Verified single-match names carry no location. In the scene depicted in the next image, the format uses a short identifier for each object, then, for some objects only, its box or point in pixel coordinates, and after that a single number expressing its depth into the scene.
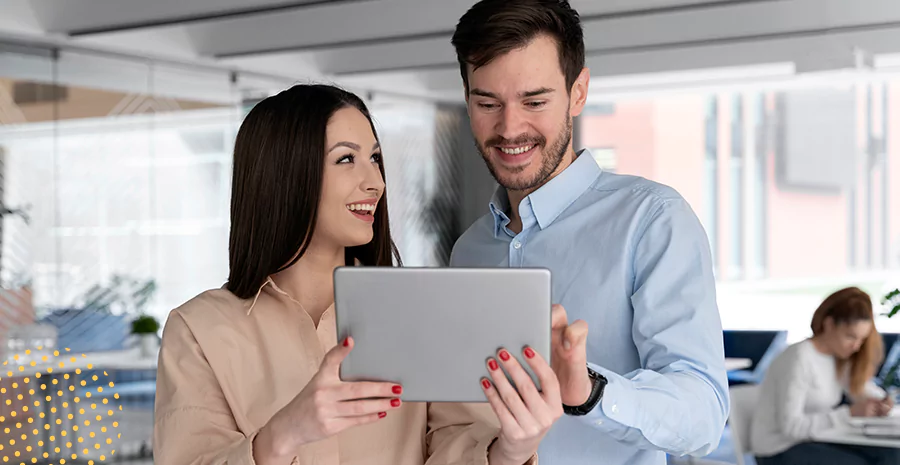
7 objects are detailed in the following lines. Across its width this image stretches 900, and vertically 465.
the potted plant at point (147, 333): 6.34
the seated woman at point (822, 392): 4.89
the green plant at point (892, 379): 5.13
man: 1.75
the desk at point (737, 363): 6.98
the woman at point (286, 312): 1.62
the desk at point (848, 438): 4.80
